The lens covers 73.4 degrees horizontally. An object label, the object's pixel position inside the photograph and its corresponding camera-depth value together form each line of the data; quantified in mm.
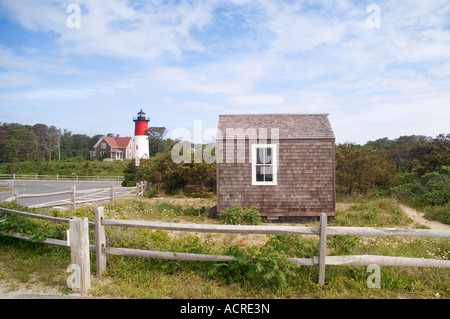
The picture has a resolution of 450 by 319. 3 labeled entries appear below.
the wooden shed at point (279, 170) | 11336
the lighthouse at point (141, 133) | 43906
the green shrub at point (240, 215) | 10695
